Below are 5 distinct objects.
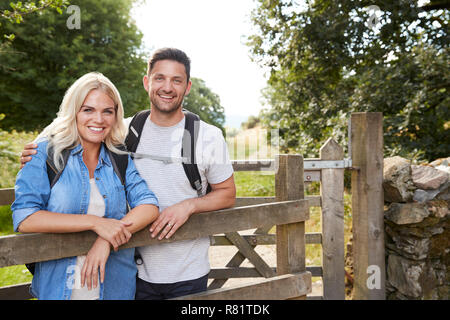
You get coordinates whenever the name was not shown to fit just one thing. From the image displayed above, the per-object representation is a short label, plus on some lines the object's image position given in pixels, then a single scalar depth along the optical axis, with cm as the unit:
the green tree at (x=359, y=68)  579
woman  157
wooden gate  232
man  202
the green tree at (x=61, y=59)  1463
